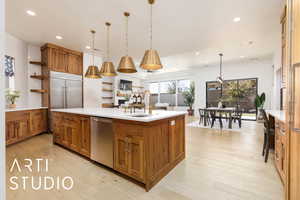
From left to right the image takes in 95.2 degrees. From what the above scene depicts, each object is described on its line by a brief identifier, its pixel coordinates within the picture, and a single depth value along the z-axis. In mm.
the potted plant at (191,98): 9253
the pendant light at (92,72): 3311
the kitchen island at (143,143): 1826
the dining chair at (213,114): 5590
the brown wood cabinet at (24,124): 3383
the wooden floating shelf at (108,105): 7770
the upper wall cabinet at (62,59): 4438
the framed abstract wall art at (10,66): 3850
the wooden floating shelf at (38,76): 4398
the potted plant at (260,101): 6535
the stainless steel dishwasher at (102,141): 2209
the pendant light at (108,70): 3050
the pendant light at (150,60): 2160
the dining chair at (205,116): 5883
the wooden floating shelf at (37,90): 4365
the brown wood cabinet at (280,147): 1893
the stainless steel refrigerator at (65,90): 4516
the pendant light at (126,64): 2576
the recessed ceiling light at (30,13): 2828
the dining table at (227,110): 5159
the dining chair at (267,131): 2541
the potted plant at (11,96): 3617
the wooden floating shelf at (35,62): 4408
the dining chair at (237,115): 5526
